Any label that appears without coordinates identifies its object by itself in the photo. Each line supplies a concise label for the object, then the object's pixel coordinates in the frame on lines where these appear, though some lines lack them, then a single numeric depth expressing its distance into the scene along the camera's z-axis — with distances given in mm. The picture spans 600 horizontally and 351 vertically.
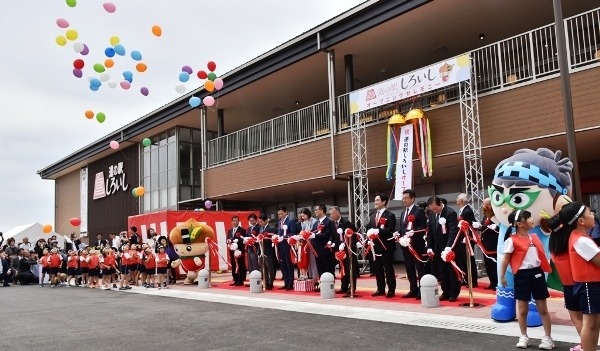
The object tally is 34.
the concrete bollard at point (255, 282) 12539
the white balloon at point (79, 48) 14323
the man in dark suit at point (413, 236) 9641
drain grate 6727
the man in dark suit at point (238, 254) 14195
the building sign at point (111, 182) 30030
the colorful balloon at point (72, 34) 13656
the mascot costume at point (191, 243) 15164
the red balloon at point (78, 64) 14656
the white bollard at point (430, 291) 8625
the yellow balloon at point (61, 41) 13517
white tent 30856
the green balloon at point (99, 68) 14992
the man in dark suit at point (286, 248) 12758
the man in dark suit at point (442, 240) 9055
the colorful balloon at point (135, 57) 15258
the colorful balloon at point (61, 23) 13305
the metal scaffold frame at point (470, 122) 12352
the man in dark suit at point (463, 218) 9398
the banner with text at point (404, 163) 13484
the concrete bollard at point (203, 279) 14352
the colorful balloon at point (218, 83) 17828
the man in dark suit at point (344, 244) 10883
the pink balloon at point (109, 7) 12770
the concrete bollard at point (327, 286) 10625
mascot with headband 6582
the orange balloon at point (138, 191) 22969
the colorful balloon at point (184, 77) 16719
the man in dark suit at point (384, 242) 10070
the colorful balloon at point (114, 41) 14514
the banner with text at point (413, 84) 12430
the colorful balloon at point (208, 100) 18828
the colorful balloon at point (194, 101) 19419
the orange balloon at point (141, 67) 15492
